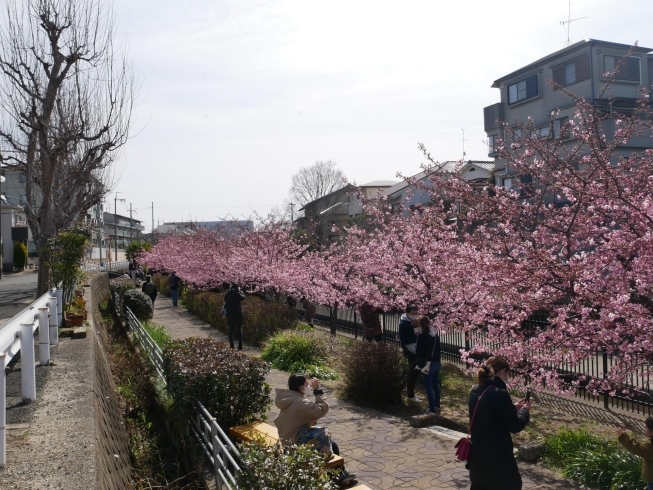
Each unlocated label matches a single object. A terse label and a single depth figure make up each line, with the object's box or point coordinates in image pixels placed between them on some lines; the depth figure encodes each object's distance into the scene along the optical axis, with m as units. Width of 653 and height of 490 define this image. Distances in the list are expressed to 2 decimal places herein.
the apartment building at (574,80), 29.56
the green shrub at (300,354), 11.77
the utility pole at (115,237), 86.26
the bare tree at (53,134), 15.80
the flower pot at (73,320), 10.63
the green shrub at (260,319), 15.96
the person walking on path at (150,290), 24.14
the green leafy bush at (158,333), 14.59
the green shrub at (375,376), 9.52
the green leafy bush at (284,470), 4.16
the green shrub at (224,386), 7.02
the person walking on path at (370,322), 12.80
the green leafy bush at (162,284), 36.62
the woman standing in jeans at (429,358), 8.83
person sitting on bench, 5.35
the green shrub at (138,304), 20.30
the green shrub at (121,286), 22.06
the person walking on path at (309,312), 20.30
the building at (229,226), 32.22
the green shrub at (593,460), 5.68
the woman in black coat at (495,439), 4.67
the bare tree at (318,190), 59.09
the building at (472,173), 35.28
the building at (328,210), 47.06
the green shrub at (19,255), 48.03
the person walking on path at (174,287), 28.64
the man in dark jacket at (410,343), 9.55
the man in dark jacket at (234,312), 14.45
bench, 6.23
